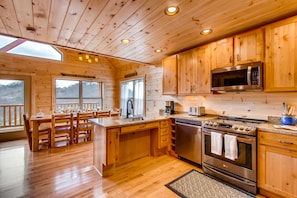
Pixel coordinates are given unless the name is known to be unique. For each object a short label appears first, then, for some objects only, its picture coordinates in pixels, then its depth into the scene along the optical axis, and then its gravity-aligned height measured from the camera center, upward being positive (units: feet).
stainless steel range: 6.95 -2.69
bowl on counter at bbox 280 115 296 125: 7.04 -1.00
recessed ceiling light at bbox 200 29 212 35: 8.15 +3.78
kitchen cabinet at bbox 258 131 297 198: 5.95 -2.78
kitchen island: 8.13 -2.73
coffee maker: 13.03 -0.75
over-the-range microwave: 7.43 +1.17
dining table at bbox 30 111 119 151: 11.83 -2.40
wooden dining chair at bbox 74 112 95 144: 13.87 -2.73
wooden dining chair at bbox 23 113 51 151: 12.08 -2.93
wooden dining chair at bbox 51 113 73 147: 12.71 -2.59
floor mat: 6.73 -4.36
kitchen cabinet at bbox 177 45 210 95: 9.73 +1.96
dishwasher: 9.28 -2.71
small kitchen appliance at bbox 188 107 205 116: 10.72 -0.90
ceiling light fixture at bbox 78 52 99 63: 14.26 +4.10
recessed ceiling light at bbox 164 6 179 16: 6.06 +3.72
